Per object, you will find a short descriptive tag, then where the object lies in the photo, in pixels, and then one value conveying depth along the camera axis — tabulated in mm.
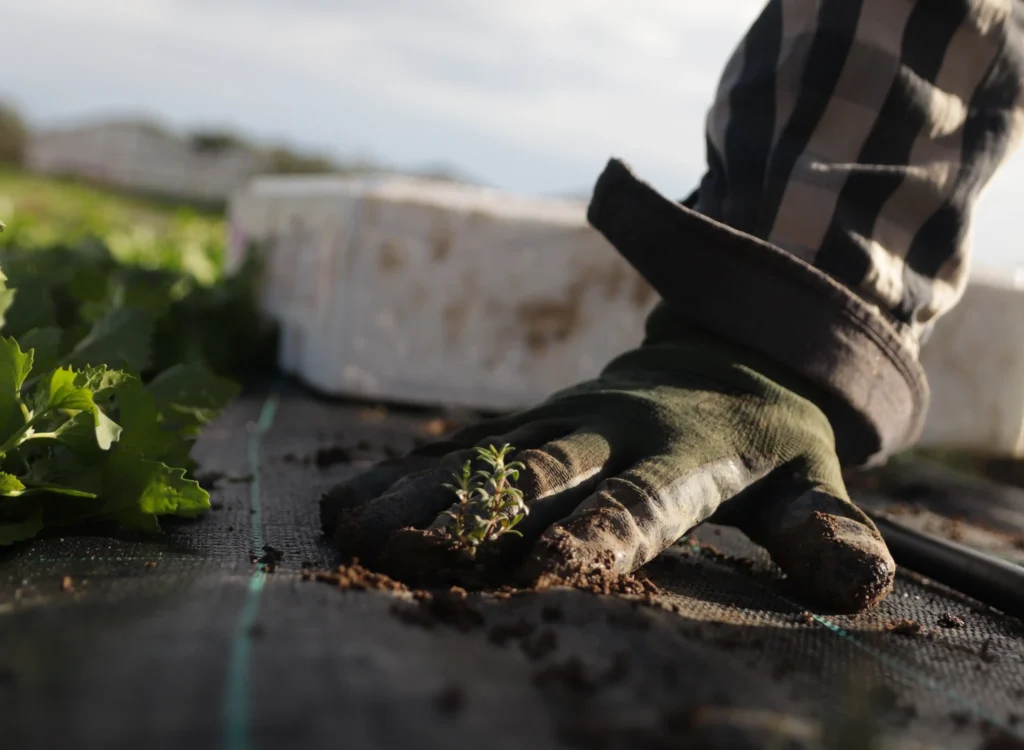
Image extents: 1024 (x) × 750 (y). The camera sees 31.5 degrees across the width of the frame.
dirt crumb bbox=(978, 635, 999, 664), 540
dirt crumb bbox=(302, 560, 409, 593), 512
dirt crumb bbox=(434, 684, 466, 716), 437
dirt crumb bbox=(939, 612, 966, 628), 567
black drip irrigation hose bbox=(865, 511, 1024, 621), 584
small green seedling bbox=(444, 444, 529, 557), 536
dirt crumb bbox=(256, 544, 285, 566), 542
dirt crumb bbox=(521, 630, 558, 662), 481
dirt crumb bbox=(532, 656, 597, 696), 467
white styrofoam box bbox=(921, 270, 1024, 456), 950
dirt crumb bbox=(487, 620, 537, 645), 488
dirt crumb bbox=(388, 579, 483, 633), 493
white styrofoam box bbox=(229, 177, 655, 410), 923
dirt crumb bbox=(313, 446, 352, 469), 703
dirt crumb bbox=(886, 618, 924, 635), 548
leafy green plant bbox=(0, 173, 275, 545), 543
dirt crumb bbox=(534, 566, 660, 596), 523
